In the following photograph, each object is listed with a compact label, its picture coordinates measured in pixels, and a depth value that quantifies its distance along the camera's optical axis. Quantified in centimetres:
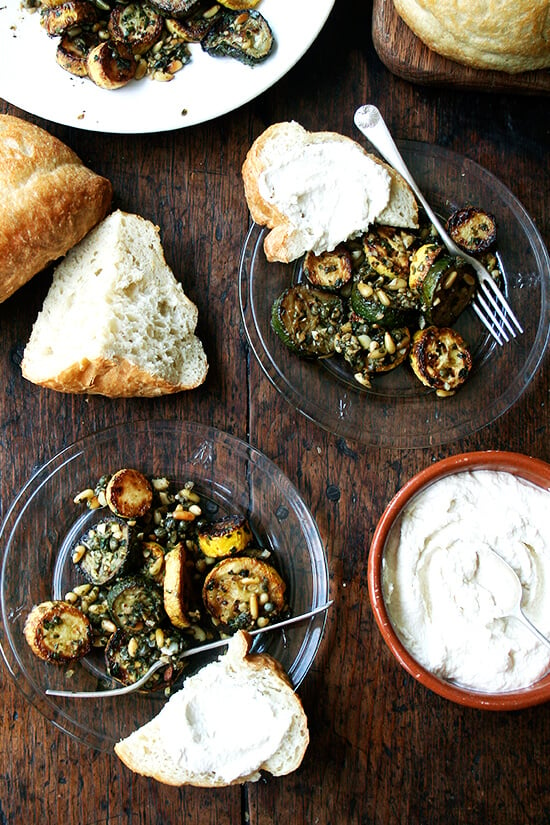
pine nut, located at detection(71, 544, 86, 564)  91
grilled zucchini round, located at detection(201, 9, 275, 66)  89
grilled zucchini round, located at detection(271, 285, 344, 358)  91
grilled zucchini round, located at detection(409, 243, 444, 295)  90
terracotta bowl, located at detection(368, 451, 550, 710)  88
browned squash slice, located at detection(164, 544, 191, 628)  88
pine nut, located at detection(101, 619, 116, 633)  90
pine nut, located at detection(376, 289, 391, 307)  90
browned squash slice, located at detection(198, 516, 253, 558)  90
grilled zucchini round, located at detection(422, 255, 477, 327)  89
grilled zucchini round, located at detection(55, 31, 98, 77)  90
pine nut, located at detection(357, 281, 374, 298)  90
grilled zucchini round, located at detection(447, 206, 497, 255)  91
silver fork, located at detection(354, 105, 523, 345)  89
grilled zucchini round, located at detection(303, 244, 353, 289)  91
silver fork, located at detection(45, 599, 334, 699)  89
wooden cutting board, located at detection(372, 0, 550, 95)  91
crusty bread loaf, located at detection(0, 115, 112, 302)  87
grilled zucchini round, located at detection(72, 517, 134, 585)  90
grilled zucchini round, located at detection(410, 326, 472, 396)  91
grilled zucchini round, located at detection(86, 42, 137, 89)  89
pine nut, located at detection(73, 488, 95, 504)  91
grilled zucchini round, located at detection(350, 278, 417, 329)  90
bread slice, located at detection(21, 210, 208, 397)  89
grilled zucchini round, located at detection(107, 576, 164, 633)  89
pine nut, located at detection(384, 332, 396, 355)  90
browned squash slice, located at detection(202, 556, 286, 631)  90
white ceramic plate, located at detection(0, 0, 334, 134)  90
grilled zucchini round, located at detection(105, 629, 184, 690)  89
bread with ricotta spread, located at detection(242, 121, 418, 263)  89
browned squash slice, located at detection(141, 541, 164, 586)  91
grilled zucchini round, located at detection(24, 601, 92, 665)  89
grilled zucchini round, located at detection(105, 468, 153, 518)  90
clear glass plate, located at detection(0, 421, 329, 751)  90
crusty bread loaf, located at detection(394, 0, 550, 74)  85
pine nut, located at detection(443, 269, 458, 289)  89
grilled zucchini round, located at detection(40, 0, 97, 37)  89
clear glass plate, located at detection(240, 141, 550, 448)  92
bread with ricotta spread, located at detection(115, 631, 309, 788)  87
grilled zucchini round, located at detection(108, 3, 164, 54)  90
